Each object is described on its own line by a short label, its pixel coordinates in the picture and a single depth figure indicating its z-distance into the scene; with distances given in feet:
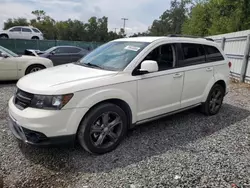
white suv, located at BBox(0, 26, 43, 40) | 75.32
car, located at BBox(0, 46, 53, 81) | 24.45
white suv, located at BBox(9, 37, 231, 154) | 9.04
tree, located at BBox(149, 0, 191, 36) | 217.56
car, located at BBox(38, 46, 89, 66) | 40.01
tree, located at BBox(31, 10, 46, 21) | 238.48
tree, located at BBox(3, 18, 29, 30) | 181.78
